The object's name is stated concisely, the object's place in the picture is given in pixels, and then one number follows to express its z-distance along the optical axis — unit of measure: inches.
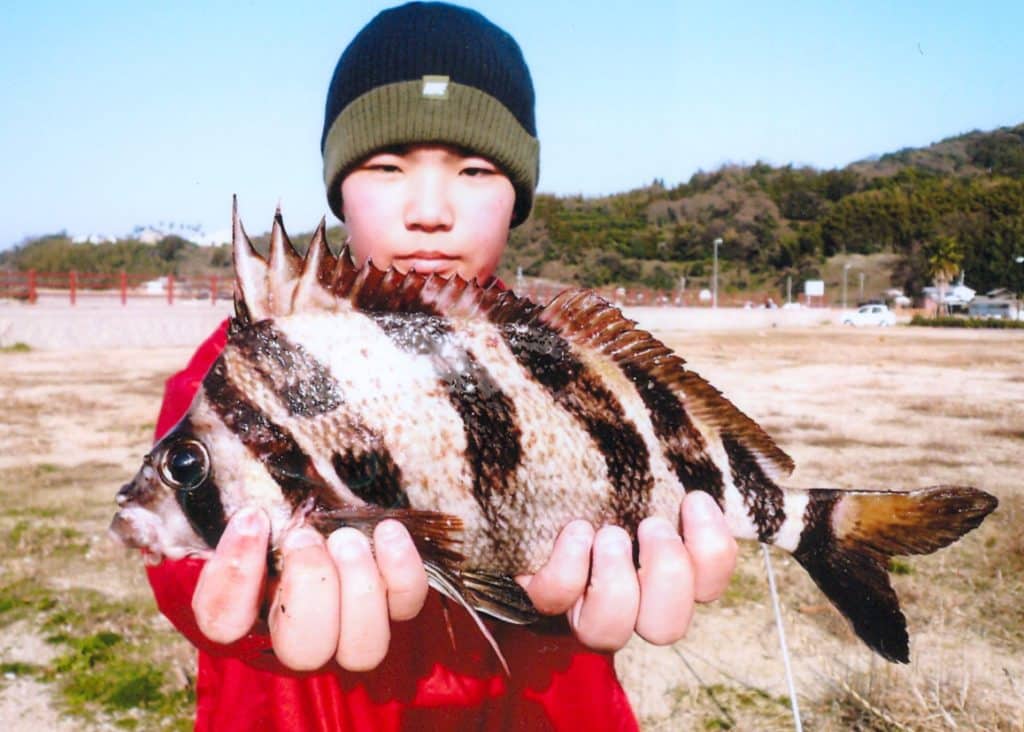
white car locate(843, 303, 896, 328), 2281.0
